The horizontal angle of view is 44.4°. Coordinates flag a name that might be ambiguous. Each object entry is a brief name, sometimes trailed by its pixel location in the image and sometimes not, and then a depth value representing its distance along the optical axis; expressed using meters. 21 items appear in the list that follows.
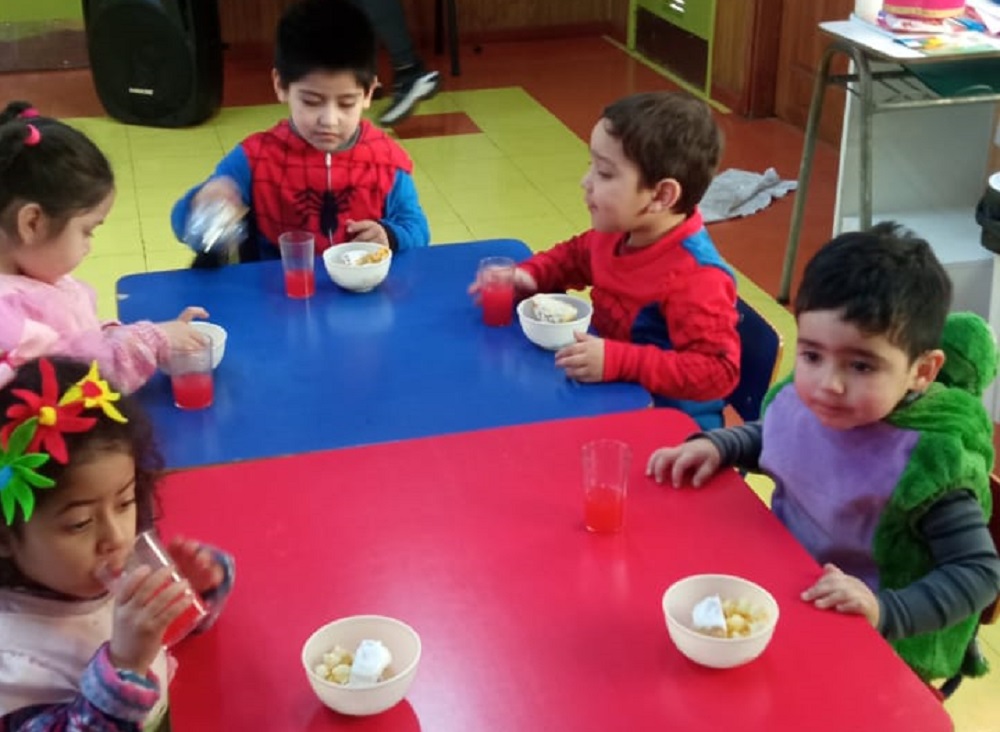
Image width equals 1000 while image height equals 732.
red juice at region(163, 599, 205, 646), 1.29
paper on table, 3.53
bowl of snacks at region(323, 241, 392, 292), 2.31
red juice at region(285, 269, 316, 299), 2.32
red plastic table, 1.25
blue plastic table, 1.84
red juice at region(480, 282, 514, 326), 2.20
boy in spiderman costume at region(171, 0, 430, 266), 2.55
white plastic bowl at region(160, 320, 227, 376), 2.00
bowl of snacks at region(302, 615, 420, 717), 1.22
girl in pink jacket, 1.94
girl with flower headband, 1.17
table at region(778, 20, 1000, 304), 3.45
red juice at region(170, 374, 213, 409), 1.89
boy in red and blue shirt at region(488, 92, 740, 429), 2.10
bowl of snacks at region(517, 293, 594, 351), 2.08
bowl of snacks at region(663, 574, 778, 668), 1.28
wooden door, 5.30
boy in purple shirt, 1.52
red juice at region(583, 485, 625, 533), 1.55
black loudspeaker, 5.65
